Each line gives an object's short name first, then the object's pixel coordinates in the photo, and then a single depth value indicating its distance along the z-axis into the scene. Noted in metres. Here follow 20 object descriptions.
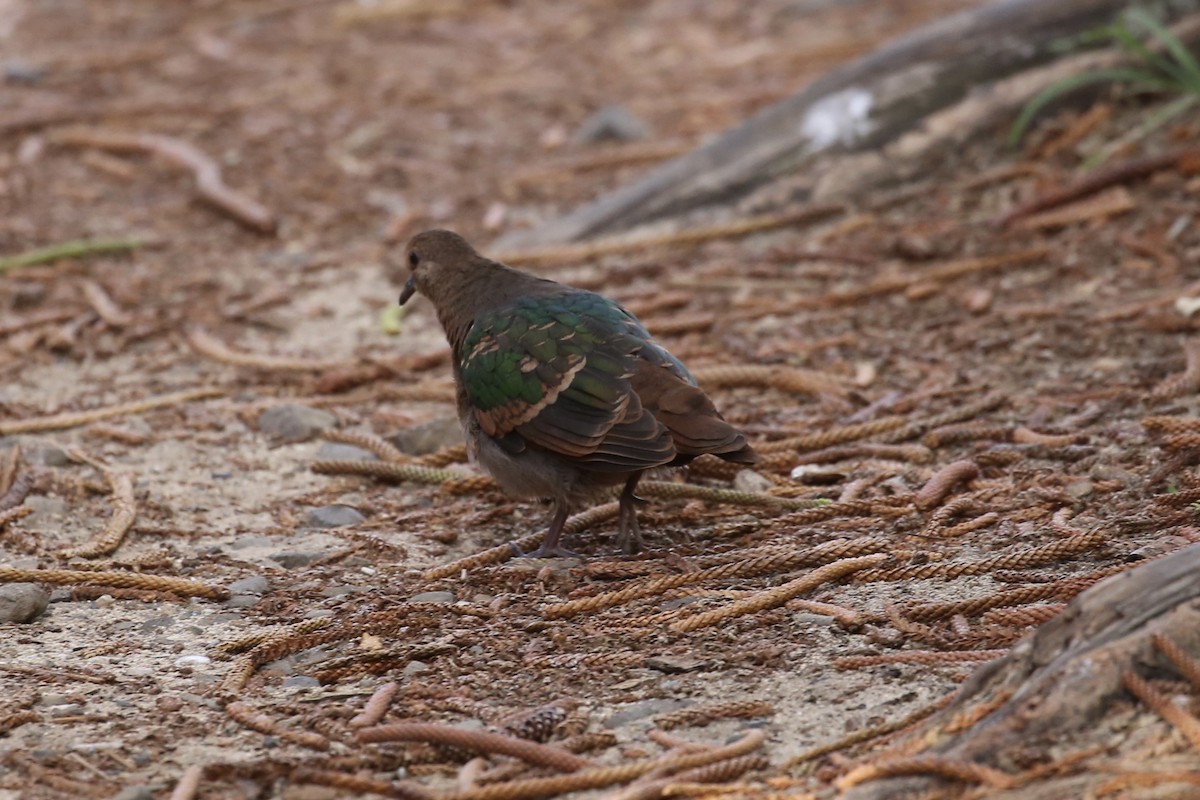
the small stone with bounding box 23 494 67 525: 11.44
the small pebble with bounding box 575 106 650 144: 21.80
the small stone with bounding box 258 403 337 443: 13.56
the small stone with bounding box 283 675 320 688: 8.65
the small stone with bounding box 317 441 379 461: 13.04
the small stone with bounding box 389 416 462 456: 13.17
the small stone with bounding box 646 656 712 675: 8.52
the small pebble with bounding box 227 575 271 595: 10.19
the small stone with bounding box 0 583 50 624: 9.50
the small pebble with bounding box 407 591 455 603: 9.82
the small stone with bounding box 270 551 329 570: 10.76
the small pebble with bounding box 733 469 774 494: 11.65
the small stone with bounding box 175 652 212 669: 9.01
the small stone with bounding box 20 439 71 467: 12.56
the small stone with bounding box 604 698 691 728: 7.95
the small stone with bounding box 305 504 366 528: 11.67
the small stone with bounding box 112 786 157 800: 7.14
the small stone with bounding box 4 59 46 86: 23.98
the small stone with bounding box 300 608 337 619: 9.61
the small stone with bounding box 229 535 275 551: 11.19
